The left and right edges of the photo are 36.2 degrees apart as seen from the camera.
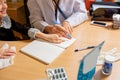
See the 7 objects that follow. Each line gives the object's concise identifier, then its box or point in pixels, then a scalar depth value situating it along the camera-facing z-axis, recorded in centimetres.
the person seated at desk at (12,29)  115
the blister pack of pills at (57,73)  89
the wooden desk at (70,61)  92
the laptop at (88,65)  72
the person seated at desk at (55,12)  150
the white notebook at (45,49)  105
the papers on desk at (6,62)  99
